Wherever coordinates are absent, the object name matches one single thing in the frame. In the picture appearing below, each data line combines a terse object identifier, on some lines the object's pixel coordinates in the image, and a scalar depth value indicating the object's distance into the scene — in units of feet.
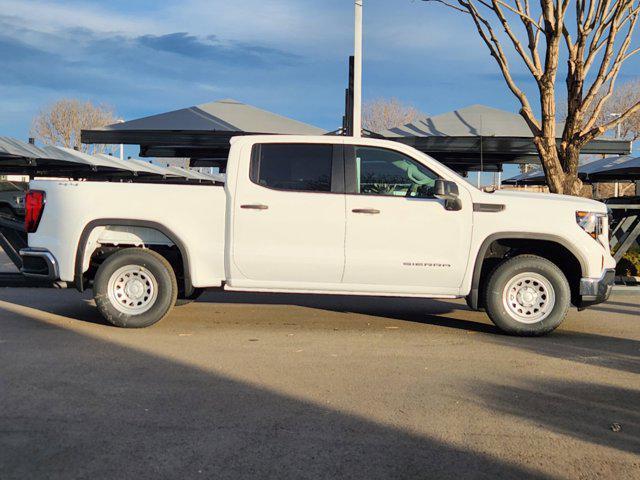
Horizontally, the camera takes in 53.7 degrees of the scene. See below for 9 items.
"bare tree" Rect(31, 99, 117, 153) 158.30
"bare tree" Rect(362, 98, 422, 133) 155.94
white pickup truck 21.56
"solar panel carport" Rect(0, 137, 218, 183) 59.95
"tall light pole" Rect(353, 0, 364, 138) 39.78
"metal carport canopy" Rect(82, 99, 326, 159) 45.34
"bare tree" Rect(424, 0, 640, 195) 36.04
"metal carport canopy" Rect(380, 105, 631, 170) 44.60
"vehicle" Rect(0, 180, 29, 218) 63.82
